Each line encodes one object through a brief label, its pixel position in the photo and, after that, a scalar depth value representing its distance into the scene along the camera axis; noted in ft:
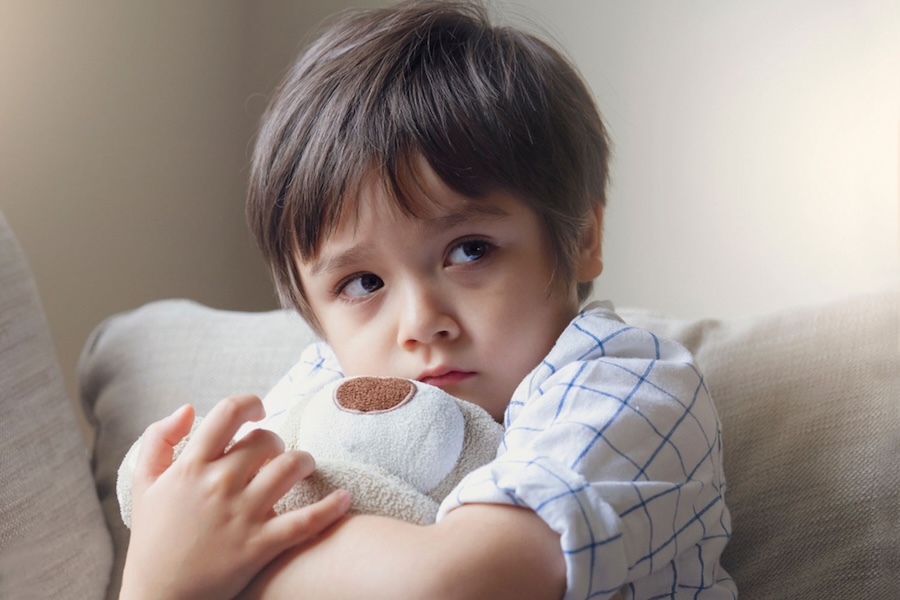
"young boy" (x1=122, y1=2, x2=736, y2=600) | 2.07
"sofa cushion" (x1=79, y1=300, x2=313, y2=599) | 4.21
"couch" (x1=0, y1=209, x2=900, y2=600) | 2.99
